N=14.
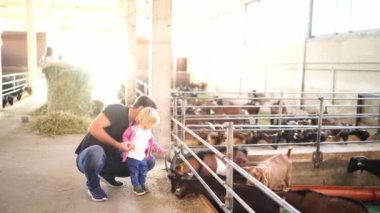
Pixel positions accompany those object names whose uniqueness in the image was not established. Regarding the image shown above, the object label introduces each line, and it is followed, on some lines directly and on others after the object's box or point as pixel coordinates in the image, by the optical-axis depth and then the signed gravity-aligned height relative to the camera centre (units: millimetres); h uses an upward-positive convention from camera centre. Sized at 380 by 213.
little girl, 4500 -864
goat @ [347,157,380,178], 6930 -1561
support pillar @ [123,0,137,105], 12805 +310
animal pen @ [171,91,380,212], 3869 -1217
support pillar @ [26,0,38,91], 16312 +871
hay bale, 10195 -545
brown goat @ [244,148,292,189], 5151 -1335
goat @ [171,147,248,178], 4926 -1212
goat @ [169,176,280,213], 4387 -1389
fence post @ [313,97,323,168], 7021 -1431
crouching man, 4430 -876
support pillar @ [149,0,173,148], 6973 +93
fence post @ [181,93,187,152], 6000 -624
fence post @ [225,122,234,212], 3726 -896
